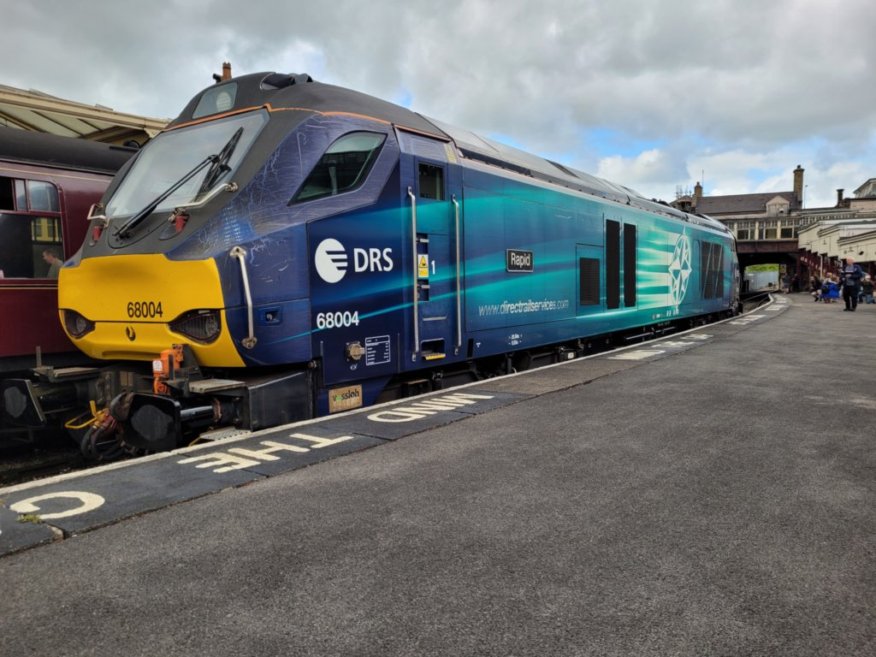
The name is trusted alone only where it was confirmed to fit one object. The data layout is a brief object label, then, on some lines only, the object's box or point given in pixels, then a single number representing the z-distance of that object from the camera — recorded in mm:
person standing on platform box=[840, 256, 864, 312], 21766
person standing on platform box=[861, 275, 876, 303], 30297
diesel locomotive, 5234
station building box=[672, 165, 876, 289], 39875
